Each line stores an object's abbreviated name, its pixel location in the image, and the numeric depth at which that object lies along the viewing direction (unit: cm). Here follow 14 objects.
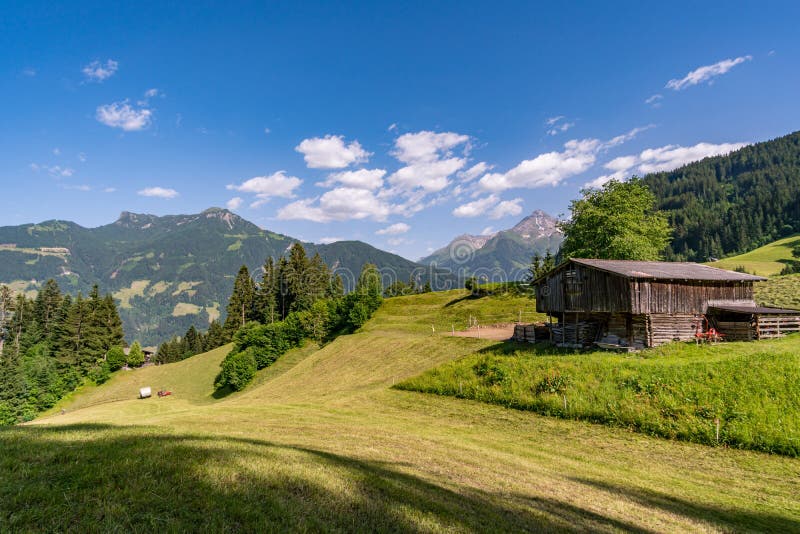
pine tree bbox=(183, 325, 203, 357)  11300
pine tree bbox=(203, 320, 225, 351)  10303
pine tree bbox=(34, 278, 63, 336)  9588
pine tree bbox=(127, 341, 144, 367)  8544
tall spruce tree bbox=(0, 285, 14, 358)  9450
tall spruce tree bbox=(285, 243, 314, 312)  9044
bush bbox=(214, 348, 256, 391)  5981
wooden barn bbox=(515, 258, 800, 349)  3075
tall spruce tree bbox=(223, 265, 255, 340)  9456
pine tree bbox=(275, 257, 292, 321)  9435
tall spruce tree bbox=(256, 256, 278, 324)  9060
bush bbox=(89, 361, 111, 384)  7856
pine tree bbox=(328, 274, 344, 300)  10026
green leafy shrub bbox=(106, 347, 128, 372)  8112
